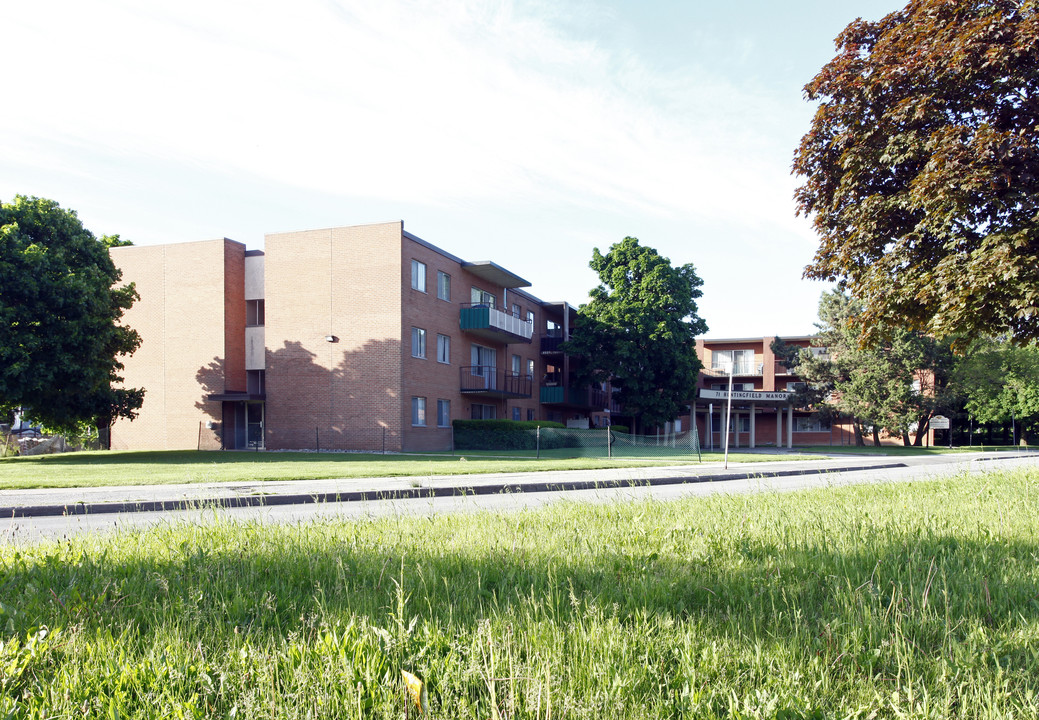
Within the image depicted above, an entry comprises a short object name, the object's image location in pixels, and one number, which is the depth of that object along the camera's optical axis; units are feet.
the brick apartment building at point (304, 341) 107.24
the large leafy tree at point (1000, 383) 140.56
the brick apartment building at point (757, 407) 208.23
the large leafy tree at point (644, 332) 144.36
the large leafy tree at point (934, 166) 36.11
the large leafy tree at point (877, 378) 165.48
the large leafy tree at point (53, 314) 79.41
